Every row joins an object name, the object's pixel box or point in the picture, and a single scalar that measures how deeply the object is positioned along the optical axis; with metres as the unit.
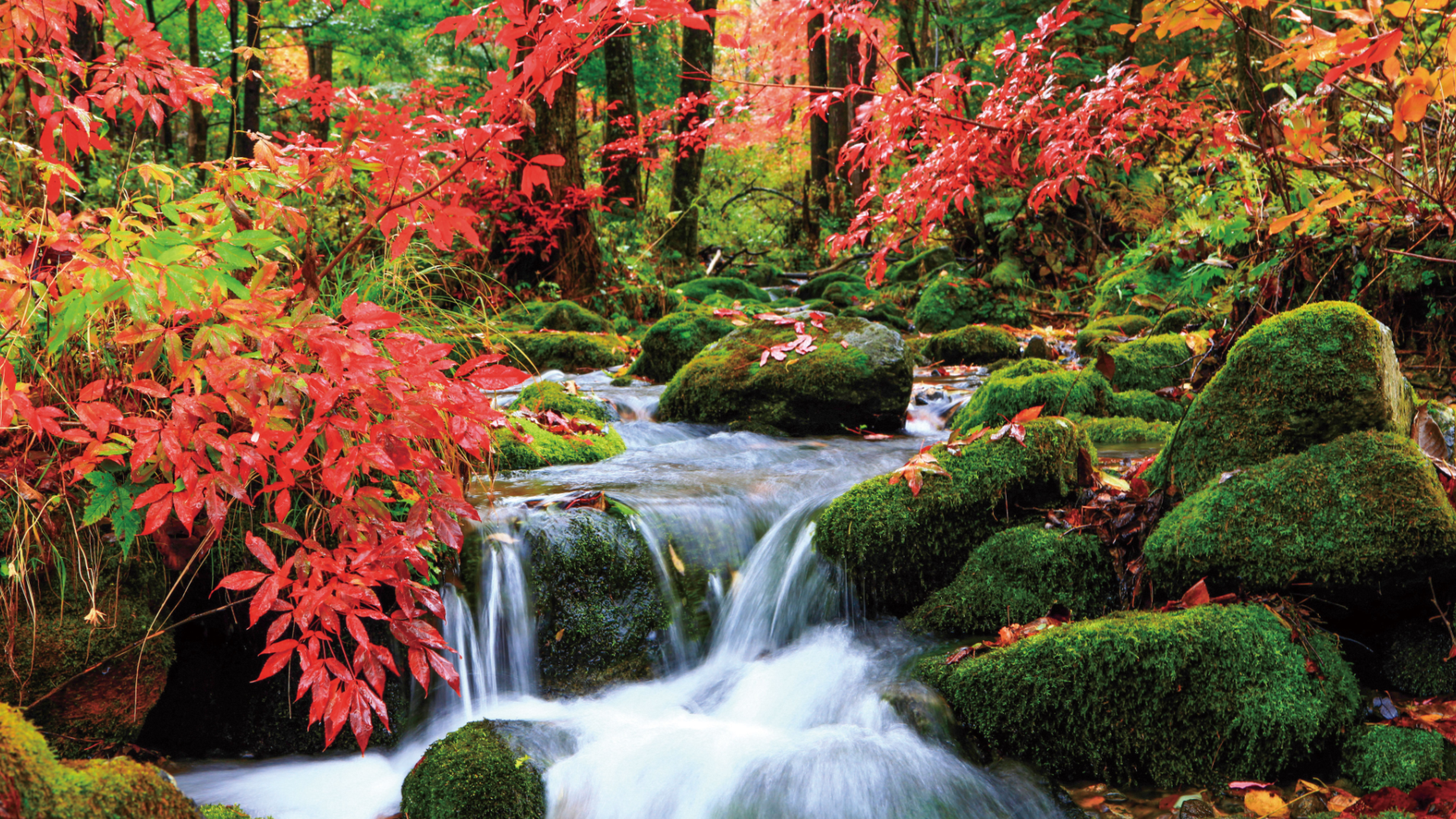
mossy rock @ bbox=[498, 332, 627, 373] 8.58
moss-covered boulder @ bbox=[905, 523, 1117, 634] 3.30
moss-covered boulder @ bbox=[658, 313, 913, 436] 5.99
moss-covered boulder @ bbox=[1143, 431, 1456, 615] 2.73
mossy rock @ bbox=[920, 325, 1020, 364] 8.36
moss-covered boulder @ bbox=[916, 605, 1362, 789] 2.62
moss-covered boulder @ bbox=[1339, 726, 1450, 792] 2.46
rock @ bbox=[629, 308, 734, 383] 7.73
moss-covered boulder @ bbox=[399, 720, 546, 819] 2.62
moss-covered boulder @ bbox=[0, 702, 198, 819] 1.48
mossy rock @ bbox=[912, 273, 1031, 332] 10.63
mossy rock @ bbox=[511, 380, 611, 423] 5.73
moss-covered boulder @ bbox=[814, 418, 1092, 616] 3.58
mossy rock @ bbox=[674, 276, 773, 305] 12.46
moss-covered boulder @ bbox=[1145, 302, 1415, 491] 3.02
